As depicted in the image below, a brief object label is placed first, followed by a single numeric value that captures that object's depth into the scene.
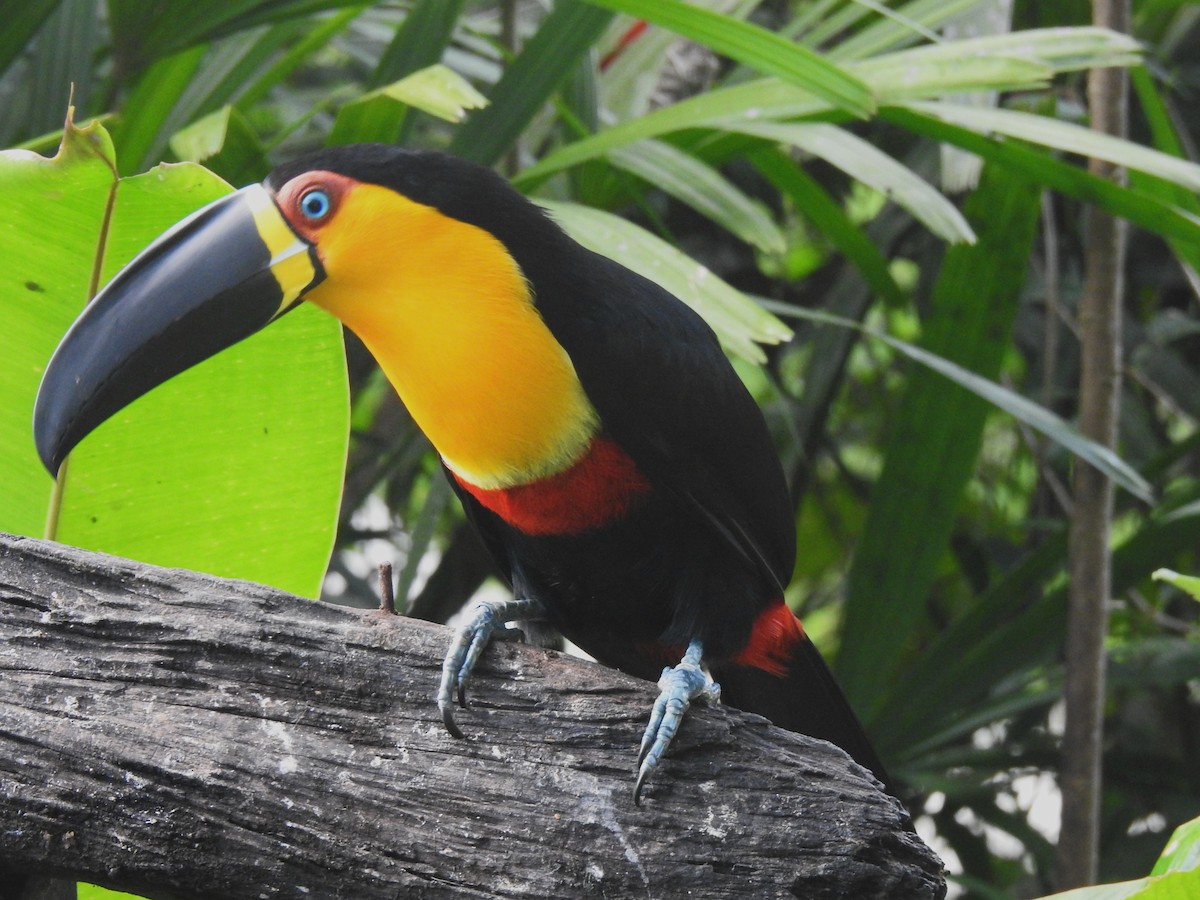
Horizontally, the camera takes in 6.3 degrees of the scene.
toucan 3.47
